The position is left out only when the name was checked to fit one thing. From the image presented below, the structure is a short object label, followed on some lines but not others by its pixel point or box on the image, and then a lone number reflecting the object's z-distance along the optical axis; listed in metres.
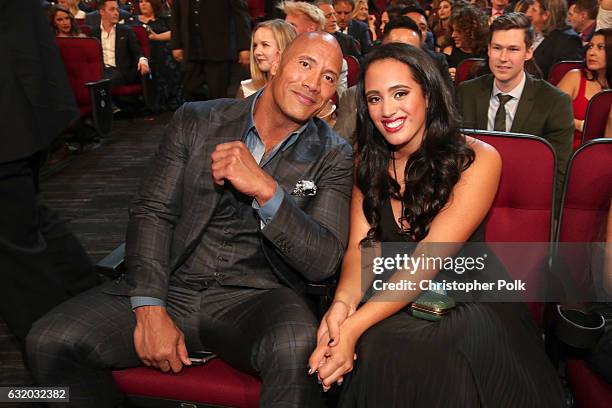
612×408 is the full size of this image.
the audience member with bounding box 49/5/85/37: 5.09
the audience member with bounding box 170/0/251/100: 4.57
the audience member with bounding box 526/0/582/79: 4.13
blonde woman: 3.10
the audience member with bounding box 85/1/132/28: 7.35
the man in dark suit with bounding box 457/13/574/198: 2.52
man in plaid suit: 1.52
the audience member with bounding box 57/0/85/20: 6.93
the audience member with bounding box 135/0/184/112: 6.56
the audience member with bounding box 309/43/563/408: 1.43
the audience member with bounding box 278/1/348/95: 3.54
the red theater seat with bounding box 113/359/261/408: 1.50
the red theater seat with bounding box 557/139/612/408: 1.72
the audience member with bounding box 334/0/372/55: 5.41
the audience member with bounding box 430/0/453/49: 6.08
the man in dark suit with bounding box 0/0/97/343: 1.94
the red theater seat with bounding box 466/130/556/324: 1.74
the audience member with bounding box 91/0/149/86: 5.81
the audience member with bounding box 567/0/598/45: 5.09
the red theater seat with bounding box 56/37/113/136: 4.48
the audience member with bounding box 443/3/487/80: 4.20
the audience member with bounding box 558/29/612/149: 3.20
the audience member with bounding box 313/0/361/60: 4.55
